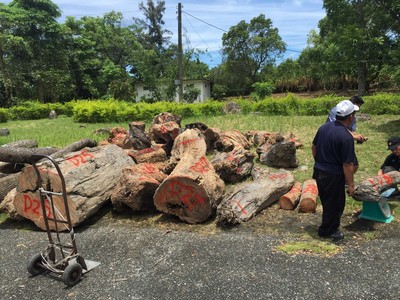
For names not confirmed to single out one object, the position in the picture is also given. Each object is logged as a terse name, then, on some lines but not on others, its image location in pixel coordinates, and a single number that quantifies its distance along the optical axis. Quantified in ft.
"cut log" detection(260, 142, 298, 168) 25.08
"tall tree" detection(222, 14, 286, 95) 137.69
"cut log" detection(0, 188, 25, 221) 18.22
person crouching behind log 18.08
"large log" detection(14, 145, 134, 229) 16.35
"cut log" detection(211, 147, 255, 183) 22.40
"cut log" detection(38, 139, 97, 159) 24.73
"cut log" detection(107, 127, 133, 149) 30.45
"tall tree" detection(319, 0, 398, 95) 78.95
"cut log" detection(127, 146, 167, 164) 24.80
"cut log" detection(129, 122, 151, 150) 29.76
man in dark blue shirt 13.23
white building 124.56
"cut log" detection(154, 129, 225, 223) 16.67
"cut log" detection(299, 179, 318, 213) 17.34
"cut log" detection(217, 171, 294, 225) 16.26
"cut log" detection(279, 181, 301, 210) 17.92
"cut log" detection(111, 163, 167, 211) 17.93
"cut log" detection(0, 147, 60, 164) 21.70
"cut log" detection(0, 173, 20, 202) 20.81
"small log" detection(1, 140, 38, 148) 33.89
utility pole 77.70
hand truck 11.94
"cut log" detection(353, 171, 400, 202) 15.02
